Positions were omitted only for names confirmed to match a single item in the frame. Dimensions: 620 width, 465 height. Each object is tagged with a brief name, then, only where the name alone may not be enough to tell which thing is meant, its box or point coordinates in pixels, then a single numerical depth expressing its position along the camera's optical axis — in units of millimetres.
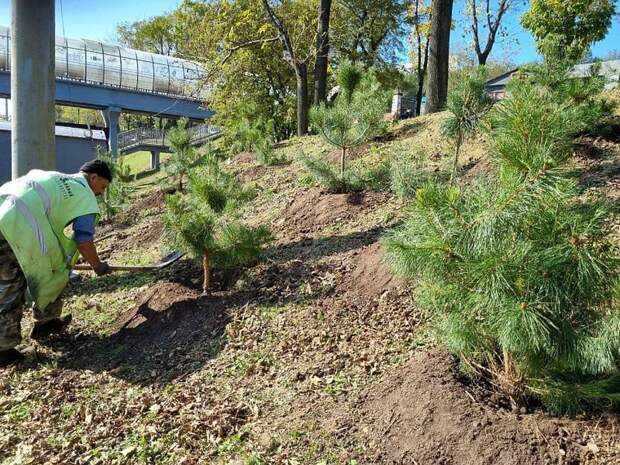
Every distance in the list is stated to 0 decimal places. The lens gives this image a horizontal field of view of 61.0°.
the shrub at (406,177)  4762
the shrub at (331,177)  5757
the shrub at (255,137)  8984
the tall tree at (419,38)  22359
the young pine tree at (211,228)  3939
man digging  3727
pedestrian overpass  25016
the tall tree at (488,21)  22500
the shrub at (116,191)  8312
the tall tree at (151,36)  39125
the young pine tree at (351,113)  5684
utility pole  5223
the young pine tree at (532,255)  1958
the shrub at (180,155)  8984
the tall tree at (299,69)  11491
